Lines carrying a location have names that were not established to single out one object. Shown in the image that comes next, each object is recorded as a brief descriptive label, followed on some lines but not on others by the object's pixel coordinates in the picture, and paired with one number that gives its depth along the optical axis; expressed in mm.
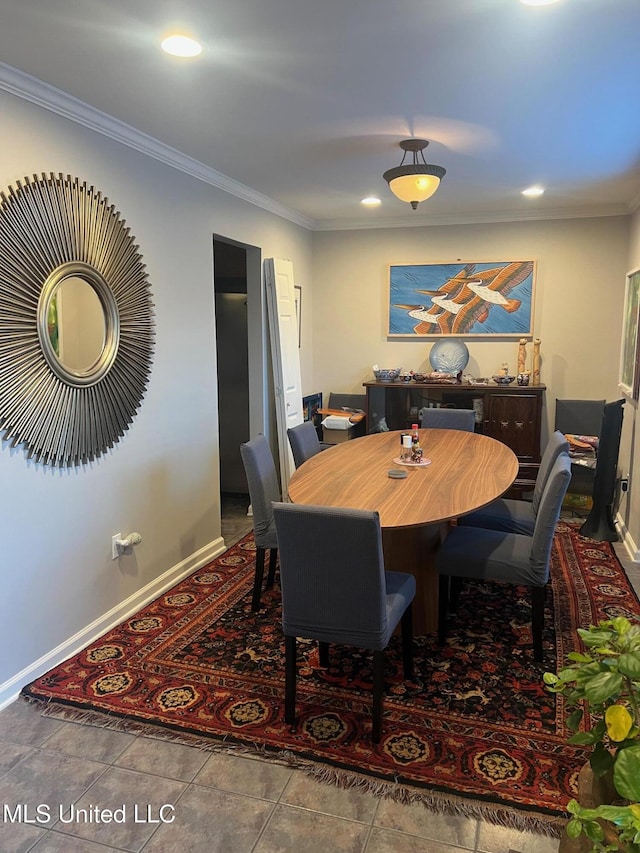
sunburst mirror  2371
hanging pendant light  3146
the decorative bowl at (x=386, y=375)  5445
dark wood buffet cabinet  4969
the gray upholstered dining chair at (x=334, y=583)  2023
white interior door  4570
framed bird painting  5199
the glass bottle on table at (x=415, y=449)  3343
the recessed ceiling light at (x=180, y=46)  2029
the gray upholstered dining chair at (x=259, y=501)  3057
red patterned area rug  2002
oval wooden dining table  2471
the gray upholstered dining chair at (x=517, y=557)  2562
